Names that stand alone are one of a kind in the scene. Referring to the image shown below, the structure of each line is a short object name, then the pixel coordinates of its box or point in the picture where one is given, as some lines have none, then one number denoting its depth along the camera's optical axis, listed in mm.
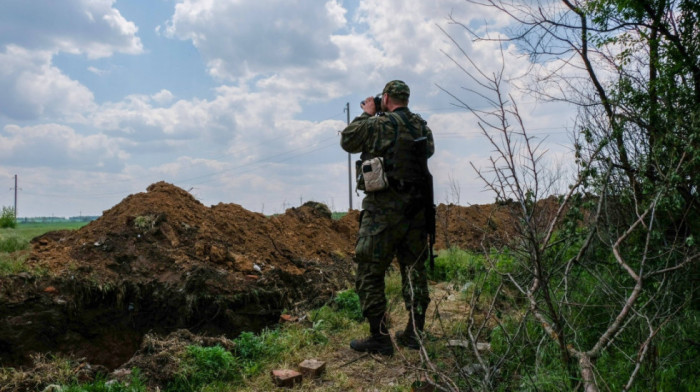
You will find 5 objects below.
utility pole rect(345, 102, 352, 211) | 29784
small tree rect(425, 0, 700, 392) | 3402
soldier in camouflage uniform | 4340
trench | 5777
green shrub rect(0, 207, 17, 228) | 13432
